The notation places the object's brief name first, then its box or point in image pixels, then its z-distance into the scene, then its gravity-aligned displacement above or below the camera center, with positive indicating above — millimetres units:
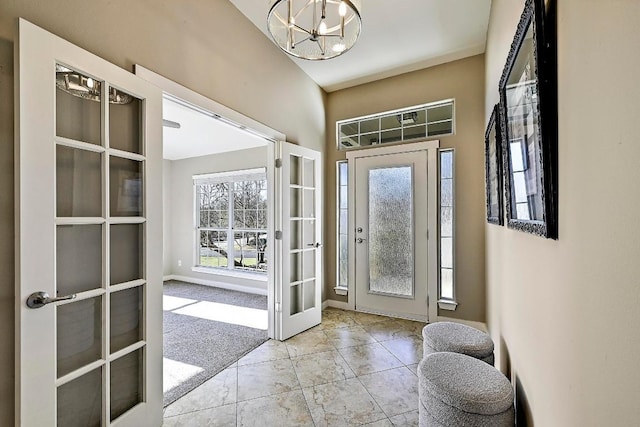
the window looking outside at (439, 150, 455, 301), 3316 -145
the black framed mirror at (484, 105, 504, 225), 1783 +288
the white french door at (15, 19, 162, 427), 1182 -117
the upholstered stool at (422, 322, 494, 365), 1713 -793
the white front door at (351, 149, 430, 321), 3441 -251
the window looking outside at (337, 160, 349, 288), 3994 -120
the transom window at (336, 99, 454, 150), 3393 +1112
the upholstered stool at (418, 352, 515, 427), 1189 -783
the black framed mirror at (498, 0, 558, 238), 892 +318
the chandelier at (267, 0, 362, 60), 1524 +1051
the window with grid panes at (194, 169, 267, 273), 5379 -110
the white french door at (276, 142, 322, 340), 2982 -304
